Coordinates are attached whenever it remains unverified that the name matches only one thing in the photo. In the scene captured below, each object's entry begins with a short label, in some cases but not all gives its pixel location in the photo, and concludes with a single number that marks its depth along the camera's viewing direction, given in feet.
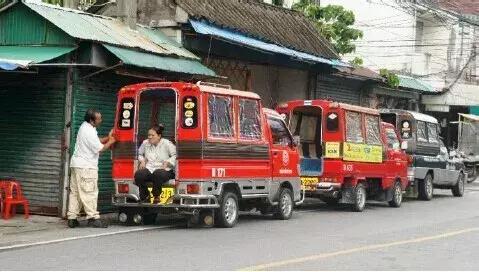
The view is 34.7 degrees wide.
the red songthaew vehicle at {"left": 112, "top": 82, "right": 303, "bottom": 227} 39.86
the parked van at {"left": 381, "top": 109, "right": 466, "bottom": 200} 67.92
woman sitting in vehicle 40.22
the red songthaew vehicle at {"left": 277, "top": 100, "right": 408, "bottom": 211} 53.31
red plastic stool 44.19
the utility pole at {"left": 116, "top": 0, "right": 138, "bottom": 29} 53.06
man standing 41.11
